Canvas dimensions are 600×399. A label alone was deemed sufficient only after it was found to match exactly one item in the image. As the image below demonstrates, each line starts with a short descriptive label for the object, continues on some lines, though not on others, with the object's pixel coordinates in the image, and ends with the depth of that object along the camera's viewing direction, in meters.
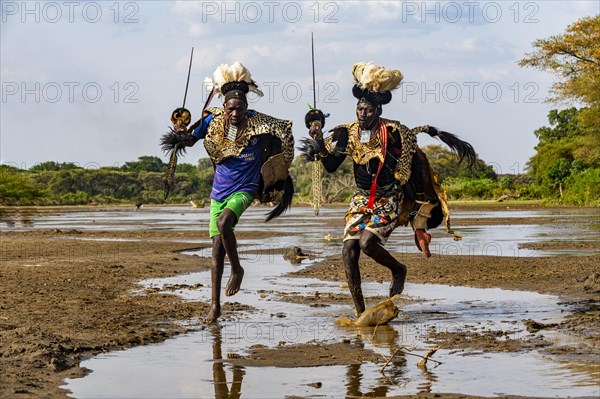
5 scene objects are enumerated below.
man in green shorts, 9.21
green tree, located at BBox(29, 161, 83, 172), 109.25
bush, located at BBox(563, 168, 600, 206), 44.62
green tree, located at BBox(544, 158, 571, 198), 52.69
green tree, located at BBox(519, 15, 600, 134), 43.12
